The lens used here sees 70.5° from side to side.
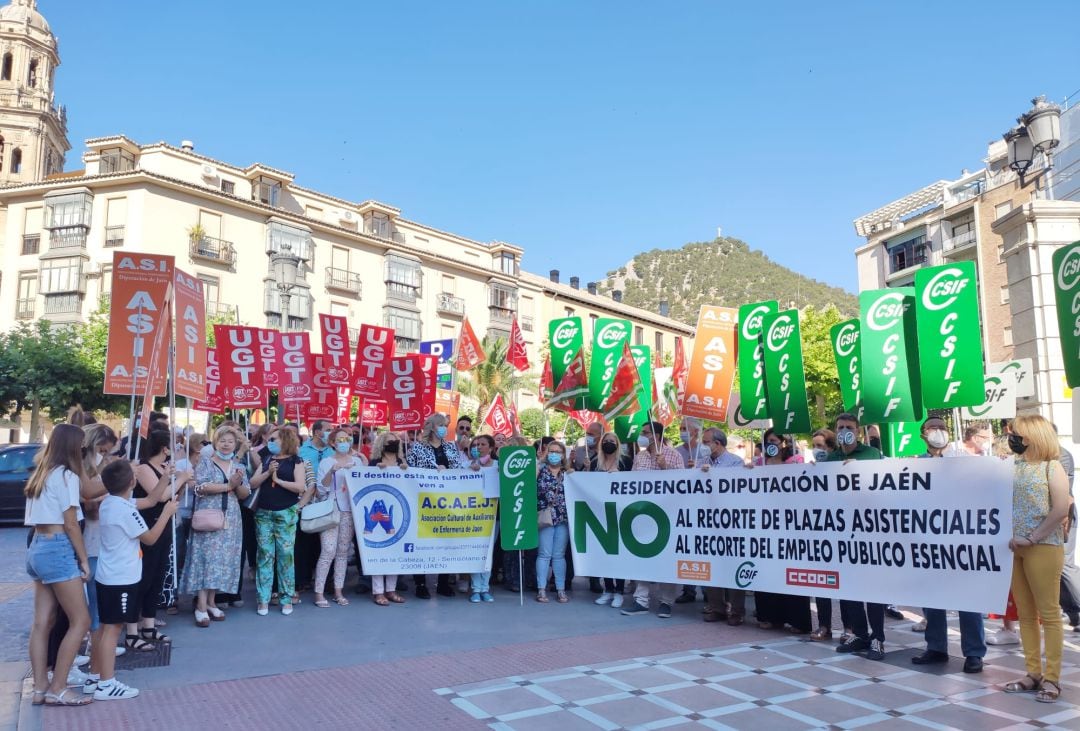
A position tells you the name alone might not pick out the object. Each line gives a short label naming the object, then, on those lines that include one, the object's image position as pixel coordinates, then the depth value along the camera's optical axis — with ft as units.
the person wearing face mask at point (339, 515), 27.68
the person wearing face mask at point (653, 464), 27.04
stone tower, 165.89
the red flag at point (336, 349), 43.27
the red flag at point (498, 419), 48.85
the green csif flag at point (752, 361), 28.89
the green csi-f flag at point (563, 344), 38.52
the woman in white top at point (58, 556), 16.20
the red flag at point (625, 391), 35.50
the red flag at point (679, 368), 52.43
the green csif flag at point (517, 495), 29.27
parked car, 48.42
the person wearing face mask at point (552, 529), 29.37
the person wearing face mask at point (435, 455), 29.84
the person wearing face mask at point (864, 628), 21.24
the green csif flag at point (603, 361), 37.14
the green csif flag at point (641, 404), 38.50
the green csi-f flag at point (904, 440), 35.65
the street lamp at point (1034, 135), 29.40
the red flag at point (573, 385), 37.50
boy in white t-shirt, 16.89
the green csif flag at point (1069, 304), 21.45
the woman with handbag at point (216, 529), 24.57
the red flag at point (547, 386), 40.51
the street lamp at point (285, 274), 51.70
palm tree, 132.05
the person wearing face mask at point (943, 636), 19.60
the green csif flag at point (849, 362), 38.32
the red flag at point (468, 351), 51.60
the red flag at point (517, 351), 51.47
